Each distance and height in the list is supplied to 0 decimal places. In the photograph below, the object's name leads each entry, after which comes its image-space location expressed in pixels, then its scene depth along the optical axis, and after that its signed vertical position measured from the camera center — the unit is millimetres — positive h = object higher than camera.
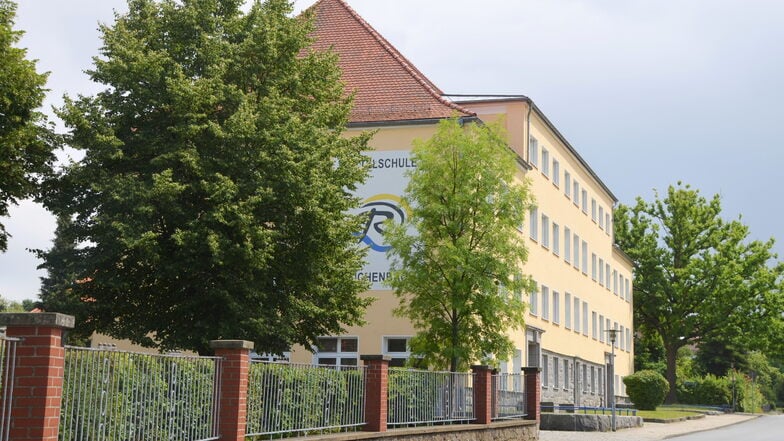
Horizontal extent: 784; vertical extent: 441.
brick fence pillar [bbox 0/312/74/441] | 8820 +113
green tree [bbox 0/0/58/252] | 23047 +6319
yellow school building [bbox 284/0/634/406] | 32375 +7840
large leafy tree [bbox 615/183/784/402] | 65812 +8802
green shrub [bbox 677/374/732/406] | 68938 +963
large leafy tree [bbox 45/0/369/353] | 21625 +4611
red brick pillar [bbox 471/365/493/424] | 22469 +112
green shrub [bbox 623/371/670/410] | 47938 +707
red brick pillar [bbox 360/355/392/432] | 17094 +53
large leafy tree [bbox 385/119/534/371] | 24688 +3812
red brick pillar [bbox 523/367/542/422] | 26125 +168
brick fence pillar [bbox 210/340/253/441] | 13125 +57
